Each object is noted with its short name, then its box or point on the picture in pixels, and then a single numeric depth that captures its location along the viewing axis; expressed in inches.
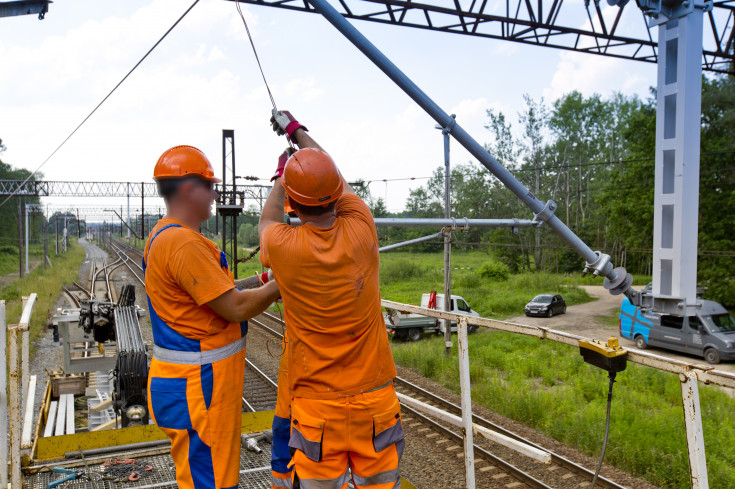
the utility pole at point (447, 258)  472.6
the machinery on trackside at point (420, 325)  709.3
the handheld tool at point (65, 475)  129.8
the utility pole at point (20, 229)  1209.5
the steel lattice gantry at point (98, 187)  1492.4
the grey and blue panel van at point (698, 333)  665.0
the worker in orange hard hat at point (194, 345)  91.8
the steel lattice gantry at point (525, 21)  346.9
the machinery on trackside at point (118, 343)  176.6
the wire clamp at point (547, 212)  161.9
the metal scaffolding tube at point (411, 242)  370.1
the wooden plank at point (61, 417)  270.5
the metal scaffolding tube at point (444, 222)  224.9
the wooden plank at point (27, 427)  138.1
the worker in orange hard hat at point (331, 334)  82.2
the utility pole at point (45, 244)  1460.9
